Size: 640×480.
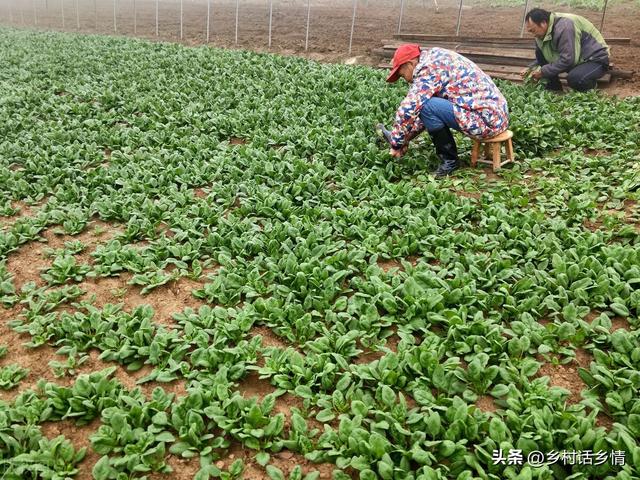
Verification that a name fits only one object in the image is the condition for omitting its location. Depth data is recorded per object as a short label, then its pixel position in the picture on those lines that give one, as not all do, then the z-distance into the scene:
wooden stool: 6.70
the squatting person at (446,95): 6.39
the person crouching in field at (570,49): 9.20
